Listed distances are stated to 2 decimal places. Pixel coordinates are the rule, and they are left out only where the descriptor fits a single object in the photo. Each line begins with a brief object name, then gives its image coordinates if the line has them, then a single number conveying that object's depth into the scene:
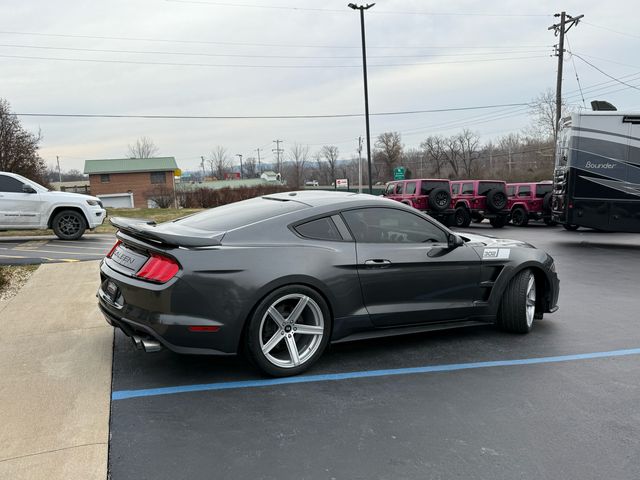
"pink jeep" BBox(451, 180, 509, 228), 22.22
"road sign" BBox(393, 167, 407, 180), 46.11
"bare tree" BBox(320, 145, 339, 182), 98.82
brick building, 61.50
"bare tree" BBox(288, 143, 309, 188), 84.28
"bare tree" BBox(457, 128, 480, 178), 78.00
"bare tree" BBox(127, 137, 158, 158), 99.12
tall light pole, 28.67
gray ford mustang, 3.79
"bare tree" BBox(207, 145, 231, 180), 105.71
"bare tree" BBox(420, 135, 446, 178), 79.94
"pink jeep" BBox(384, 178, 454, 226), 20.98
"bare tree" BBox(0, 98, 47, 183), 32.53
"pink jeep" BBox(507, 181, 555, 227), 22.83
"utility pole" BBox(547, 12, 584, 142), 29.36
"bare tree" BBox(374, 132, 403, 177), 85.75
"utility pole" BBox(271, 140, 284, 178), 101.11
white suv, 12.88
